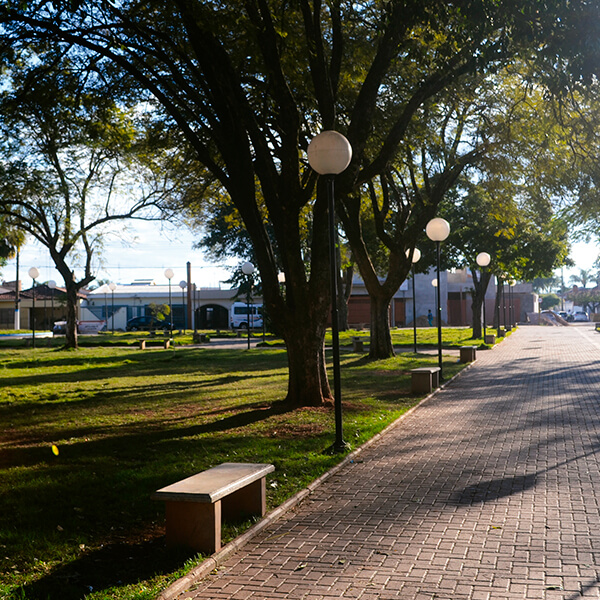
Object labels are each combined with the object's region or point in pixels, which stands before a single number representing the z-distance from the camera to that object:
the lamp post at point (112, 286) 48.19
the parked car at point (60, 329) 47.62
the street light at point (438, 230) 15.77
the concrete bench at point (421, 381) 13.67
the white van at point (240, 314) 57.49
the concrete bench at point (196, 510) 4.61
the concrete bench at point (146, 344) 30.84
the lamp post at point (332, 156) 8.55
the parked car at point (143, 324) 55.34
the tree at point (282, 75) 10.41
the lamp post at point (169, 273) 33.97
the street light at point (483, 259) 26.01
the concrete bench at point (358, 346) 26.39
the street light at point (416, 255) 23.82
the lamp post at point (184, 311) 59.79
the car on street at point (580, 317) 82.62
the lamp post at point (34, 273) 31.23
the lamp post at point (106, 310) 58.53
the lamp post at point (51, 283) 38.59
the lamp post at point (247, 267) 29.37
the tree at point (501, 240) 30.17
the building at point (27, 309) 62.62
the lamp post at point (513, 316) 62.52
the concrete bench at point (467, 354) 21.62
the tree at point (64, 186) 17.55
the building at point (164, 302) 63.28
